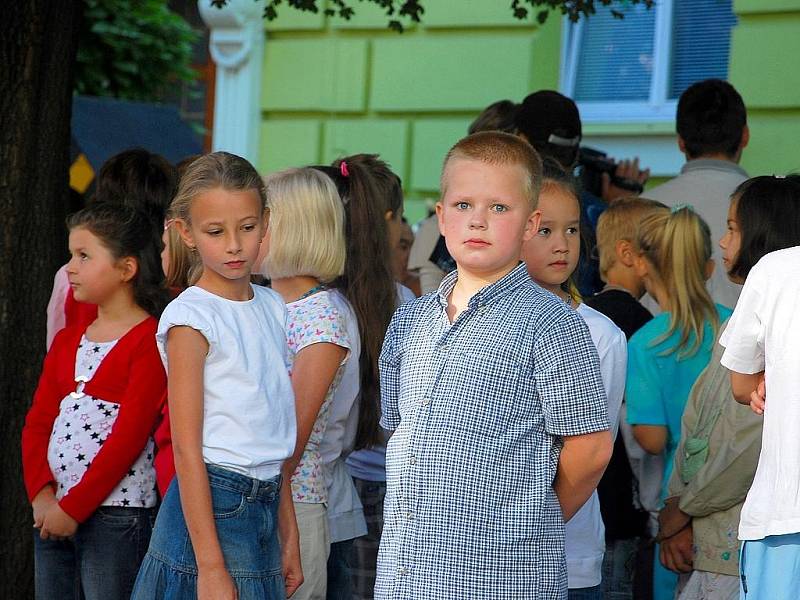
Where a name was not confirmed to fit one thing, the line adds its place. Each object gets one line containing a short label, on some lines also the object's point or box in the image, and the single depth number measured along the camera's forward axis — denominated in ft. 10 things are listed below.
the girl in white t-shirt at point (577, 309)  24.66
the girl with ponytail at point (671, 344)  31.17
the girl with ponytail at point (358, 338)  27.76
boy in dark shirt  29.76
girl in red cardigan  27.30
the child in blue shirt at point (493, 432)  19.94
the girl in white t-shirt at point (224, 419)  22.44
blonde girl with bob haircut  26.00
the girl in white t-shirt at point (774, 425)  20.35
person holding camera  35.45
